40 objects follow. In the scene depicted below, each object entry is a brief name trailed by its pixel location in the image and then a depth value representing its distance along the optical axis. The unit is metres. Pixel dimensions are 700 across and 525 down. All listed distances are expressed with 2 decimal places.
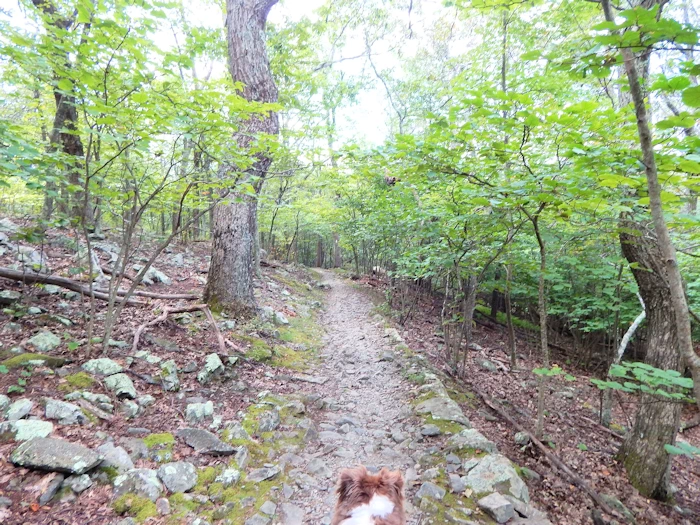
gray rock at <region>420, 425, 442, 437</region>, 4.24
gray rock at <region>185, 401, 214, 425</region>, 3.72
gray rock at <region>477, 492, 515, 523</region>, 2.94
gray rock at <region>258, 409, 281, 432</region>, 3.98
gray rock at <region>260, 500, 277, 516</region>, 2.87
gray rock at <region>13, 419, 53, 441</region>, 2.55
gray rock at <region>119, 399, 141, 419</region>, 3.38
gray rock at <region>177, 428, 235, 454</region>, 3.33
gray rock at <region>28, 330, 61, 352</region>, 3.87
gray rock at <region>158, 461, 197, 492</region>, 2.80
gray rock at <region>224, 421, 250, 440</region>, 3.67
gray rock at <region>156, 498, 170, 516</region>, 2.53
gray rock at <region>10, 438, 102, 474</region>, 2.36
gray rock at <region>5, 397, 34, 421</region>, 2.69
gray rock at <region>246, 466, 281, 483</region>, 3.21
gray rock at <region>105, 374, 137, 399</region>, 3.56
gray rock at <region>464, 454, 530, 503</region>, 3.26
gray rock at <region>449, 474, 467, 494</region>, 3.29
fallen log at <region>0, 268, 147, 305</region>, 4.77
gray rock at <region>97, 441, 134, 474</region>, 2.69
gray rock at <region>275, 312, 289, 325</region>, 8.02
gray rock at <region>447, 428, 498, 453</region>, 3.86
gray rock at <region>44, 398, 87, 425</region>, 2.87
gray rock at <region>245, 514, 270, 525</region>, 2.72
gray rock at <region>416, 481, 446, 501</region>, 3.18
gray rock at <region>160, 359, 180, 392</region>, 4.04
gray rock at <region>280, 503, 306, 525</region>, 2.88
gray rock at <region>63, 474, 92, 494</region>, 2.39
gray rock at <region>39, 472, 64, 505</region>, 2.25
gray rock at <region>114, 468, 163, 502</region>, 2.57
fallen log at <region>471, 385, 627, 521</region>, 3.80
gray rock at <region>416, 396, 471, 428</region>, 4.48
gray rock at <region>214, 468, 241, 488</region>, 3.03
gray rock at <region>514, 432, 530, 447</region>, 4.84
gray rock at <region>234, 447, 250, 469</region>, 3.31
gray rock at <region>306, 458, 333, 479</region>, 3.52
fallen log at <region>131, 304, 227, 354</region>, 4.62
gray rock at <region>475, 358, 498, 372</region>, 8.04
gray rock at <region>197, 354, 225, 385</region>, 4.46
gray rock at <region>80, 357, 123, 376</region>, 3.70
